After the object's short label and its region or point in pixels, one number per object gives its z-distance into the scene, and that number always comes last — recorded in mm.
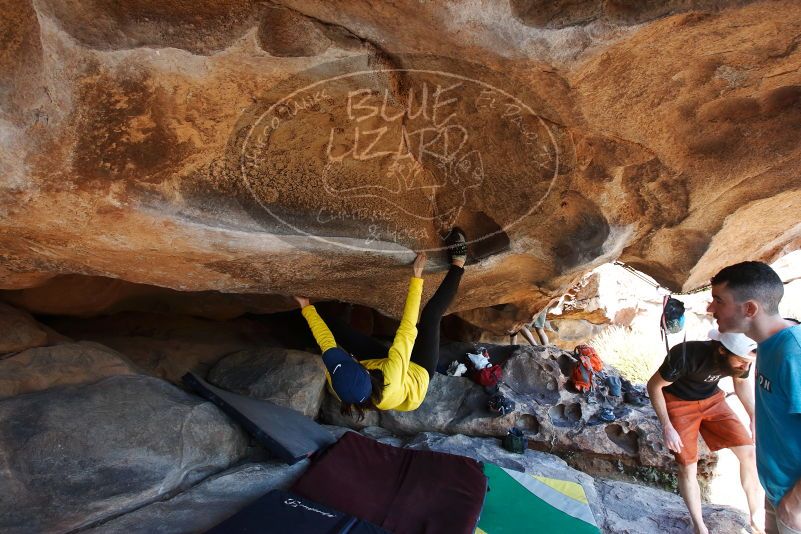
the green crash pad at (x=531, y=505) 2803
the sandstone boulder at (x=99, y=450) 2254
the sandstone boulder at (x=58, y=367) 2684
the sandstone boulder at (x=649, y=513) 3252
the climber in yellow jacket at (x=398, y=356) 2562
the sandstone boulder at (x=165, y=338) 3893
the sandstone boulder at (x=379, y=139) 1709
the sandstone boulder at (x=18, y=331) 2896
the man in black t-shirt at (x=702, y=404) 2783
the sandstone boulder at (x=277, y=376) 3930
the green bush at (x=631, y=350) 12945
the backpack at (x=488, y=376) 4641
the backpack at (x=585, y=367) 4621
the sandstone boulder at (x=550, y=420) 4141
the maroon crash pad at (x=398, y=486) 2624
